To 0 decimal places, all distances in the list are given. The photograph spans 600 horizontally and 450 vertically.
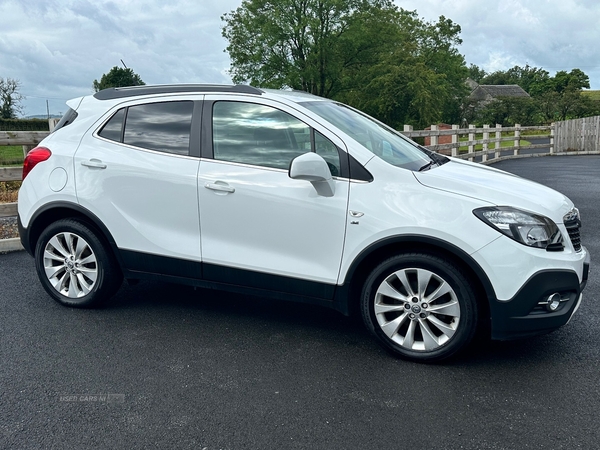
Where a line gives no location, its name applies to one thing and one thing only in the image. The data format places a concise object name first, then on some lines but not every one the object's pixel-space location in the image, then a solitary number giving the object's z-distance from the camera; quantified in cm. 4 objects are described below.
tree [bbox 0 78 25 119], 6219
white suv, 359
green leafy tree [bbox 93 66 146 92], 6460
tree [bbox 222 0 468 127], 4331
